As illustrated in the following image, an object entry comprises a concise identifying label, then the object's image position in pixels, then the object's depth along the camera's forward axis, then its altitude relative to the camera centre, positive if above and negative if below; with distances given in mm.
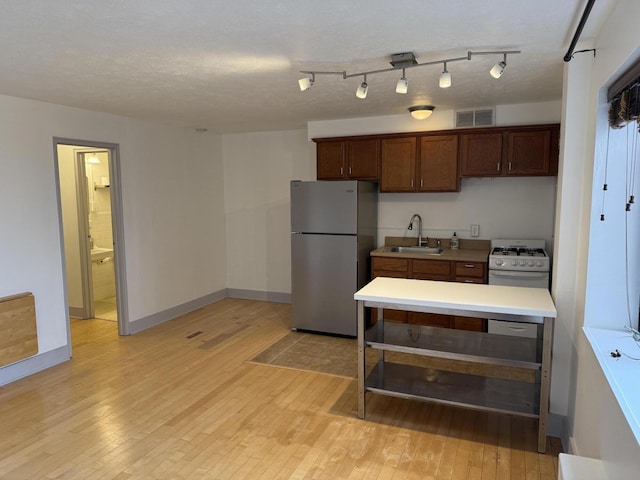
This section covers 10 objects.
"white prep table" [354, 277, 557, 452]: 2523 -948
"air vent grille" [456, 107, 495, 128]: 4250 +894
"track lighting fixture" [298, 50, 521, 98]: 2529 +897
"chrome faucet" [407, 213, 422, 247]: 4887 -209
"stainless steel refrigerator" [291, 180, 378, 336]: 4492 -471
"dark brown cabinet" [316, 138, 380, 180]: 4707 +540
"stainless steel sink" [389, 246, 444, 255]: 4723 -481
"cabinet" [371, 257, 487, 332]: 4141 -678
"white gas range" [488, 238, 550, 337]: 3939 -629
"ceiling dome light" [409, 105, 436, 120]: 4180 +938
